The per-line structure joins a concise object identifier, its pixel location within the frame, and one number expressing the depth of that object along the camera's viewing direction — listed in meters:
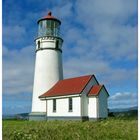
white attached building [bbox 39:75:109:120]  22.55
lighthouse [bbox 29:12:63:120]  26.45
